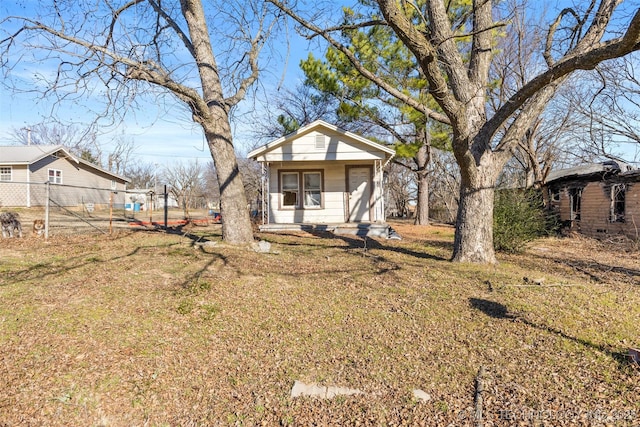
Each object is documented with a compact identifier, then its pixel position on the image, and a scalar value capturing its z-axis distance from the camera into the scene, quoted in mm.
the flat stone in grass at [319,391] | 3139
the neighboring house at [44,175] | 21875
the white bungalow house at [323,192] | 13945
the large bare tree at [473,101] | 6359
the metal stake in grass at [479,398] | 2721
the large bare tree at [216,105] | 7816
